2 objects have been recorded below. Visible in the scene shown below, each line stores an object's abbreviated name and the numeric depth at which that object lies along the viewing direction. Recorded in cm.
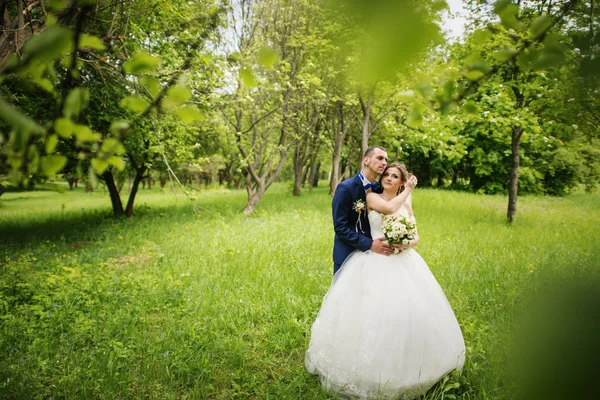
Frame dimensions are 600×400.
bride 255
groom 300
